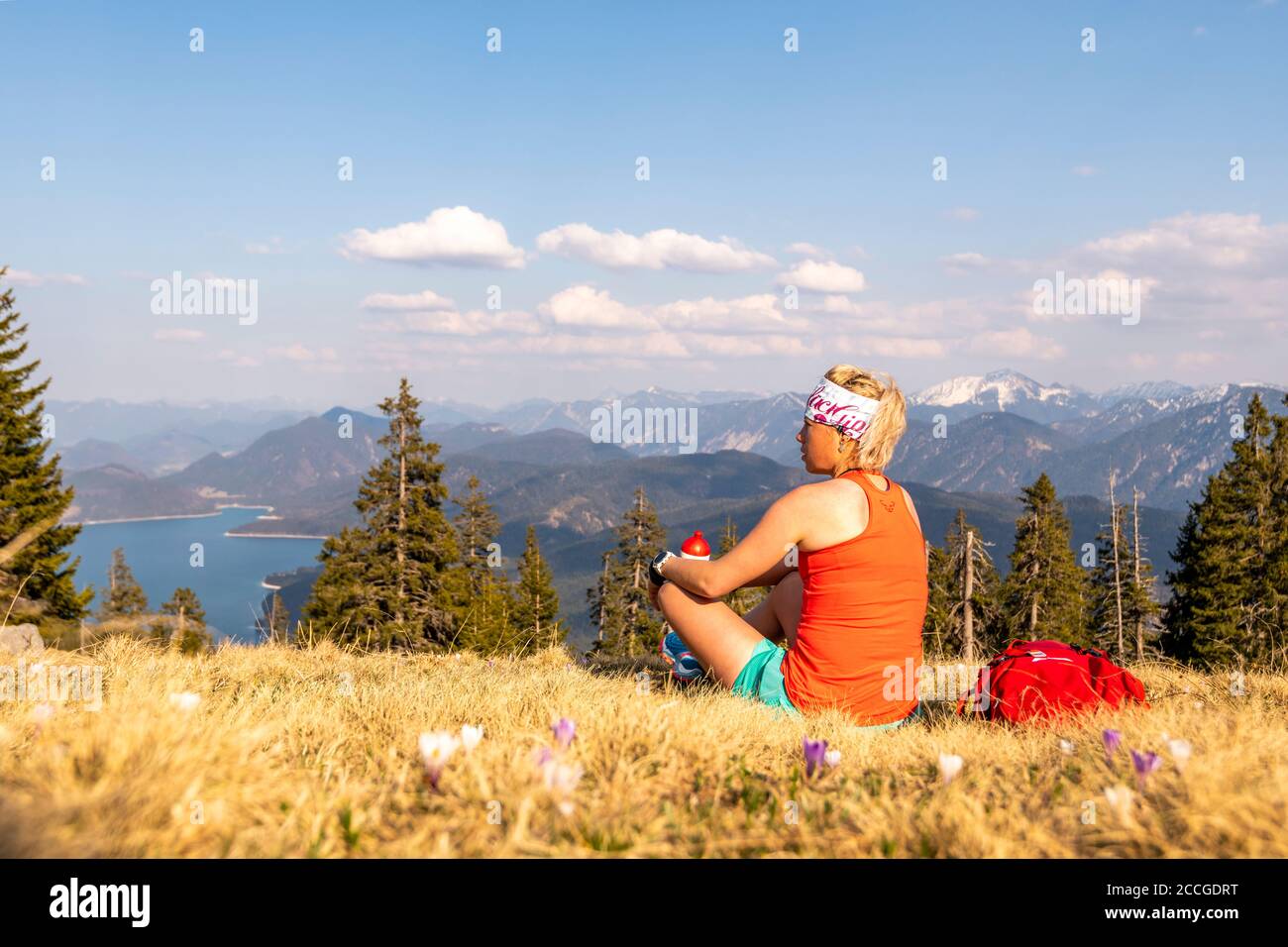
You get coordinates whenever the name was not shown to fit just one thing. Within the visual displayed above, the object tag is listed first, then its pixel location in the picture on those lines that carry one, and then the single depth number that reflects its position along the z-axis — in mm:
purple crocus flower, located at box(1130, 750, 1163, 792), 2490
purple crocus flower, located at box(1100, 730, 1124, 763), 2957
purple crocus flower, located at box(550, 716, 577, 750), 2731
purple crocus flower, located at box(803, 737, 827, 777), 2839
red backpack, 4449
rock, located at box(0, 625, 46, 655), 7022
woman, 4586
